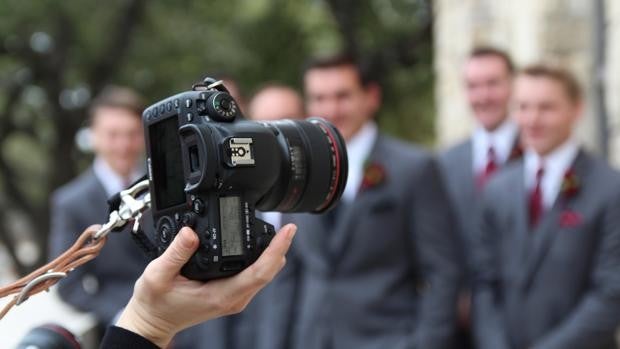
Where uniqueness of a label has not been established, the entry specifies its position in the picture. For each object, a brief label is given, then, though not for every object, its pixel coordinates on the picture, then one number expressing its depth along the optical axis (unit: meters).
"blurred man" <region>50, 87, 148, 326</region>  4.57
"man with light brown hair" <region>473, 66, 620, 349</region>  3.73
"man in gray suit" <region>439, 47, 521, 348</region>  4.38
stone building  5.47
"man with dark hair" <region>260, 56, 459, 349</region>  3.99
